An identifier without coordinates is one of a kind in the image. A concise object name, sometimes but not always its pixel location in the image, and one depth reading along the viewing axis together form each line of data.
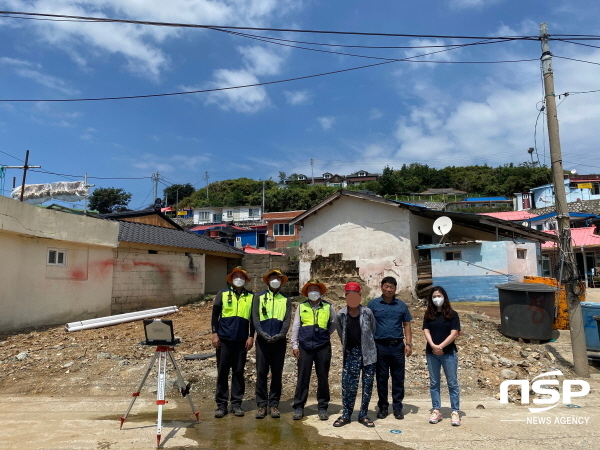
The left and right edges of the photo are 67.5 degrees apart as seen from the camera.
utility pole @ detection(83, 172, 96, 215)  15.55
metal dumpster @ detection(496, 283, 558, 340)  8.89
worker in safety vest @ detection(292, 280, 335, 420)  5.29
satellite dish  14.94
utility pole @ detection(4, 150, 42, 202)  14.55
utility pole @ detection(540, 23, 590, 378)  7.37
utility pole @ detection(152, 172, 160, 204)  46.44
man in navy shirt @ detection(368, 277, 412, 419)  5.26
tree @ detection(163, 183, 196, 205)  77.74
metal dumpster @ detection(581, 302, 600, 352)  8.24
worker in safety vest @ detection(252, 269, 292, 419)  5.35
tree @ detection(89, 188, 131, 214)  60.59
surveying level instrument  4.71
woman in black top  5.09
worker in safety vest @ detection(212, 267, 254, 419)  5.38
